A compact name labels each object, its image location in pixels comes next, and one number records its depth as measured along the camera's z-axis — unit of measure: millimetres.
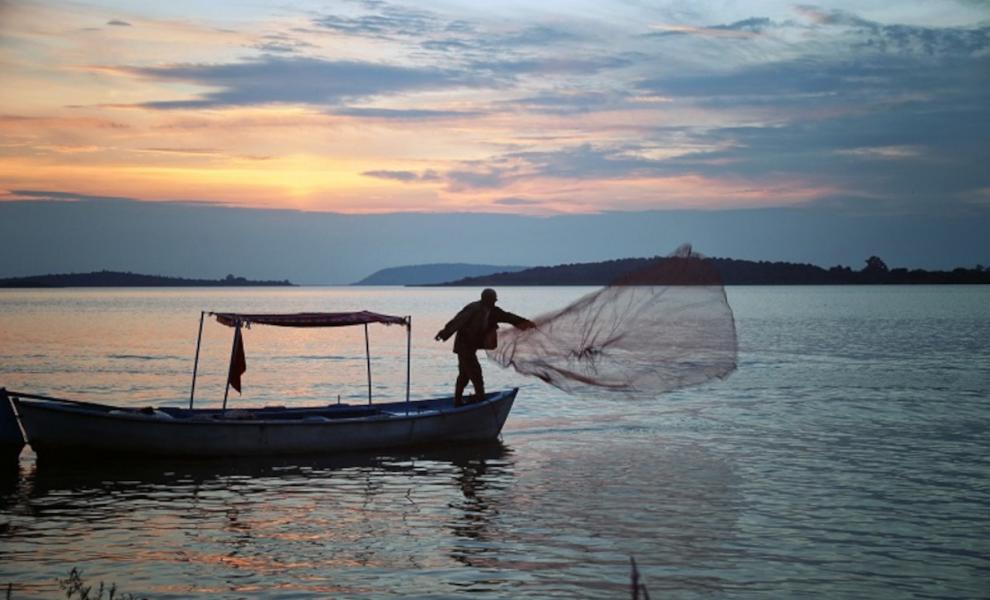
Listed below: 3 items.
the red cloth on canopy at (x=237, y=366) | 19109
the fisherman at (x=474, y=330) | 18856
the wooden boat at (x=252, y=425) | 17688
